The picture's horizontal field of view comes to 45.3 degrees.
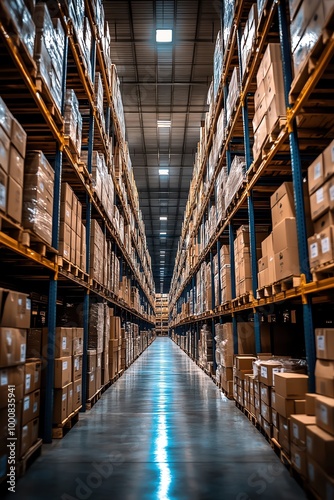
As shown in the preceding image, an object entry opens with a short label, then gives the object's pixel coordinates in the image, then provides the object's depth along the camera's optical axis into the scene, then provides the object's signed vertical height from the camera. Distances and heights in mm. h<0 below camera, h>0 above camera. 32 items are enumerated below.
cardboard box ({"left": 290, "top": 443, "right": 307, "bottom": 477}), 2678 -963
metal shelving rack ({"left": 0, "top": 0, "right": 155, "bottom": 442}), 3061 +1904
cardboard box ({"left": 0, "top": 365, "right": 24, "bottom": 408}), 2596 -386
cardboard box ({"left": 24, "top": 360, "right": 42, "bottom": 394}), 3135 -419
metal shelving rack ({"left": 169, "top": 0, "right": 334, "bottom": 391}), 3156 +1726
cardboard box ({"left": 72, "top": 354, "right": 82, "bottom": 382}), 4594 -521
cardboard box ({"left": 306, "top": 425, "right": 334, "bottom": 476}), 2258 -745
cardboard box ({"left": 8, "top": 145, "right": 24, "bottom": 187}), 2910 +1170
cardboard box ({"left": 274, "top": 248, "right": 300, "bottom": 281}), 3545 +501
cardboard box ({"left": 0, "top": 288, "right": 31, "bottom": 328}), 2704 +107
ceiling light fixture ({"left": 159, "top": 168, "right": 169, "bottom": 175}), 17688 +6619
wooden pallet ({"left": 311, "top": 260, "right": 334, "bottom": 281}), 2738 +335
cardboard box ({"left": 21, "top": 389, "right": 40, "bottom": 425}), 3069 -660
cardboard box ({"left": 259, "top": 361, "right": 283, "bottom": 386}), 3717 -483
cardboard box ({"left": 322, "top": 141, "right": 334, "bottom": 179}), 2742 +1089
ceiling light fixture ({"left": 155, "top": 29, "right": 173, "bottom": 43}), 9797 +6966
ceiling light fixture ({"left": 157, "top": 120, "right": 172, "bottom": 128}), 13760 +6774
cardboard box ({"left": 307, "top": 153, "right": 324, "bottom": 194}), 2922 +1070
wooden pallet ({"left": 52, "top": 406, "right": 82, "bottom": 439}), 3951 -1056
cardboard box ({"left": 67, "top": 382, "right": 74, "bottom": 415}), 4289 -804
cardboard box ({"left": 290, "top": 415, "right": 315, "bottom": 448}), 2711 -754
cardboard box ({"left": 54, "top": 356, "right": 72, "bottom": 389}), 4027 -493
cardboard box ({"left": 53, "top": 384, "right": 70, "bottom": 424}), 3990 -814
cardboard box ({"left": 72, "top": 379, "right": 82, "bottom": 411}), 4598 -827
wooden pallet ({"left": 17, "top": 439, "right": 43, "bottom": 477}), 2901 -1017
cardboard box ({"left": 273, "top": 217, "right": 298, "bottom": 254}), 3586 +760
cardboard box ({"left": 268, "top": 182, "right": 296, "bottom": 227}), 3669 +1093
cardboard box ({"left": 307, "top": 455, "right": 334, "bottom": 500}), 2194 -928
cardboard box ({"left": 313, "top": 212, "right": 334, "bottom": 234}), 2795 +694
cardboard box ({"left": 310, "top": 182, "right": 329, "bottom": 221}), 2840 +848
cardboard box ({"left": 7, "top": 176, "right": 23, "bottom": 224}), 2855 +906
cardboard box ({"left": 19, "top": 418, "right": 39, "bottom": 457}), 2973 -862
